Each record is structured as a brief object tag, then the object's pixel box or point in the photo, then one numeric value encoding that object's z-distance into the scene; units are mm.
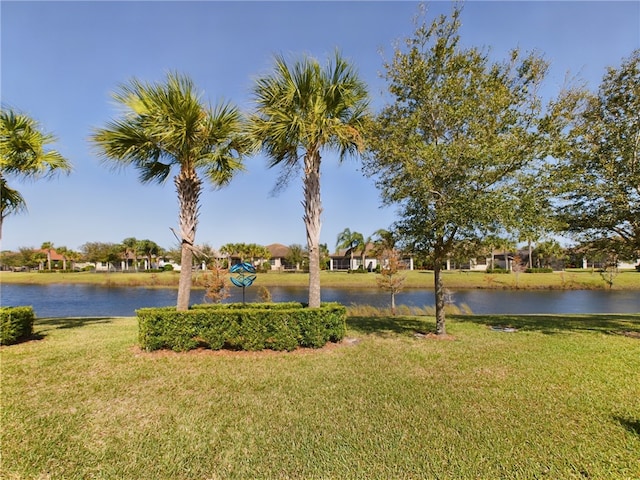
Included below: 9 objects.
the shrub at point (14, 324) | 8055
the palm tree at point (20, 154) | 8414
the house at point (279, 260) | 68000
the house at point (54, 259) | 74844
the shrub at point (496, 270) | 47744
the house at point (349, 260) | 63031
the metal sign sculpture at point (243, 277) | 11129
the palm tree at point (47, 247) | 74112
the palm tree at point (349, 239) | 60312
